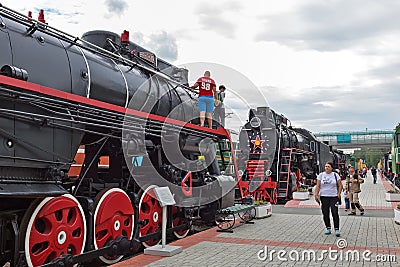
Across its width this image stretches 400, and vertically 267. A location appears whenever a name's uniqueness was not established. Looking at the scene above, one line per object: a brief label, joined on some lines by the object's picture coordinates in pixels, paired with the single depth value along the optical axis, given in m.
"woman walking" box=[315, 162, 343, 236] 8.87
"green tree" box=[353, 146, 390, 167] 103.19
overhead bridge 58.59
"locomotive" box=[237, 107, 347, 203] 16.19
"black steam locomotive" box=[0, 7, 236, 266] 4.72
